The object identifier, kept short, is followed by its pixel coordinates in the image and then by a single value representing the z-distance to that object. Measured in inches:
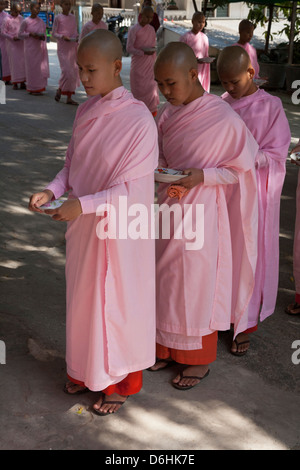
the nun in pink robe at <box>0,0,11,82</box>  532.4
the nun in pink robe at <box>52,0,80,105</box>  452.8
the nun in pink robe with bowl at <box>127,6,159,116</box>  386.6
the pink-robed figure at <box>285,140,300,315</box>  165.5
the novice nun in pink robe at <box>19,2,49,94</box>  474.9
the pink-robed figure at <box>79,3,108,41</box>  411.8
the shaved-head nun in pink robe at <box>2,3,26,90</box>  501.0
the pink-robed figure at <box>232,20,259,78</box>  346.9
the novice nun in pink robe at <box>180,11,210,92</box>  403.2
